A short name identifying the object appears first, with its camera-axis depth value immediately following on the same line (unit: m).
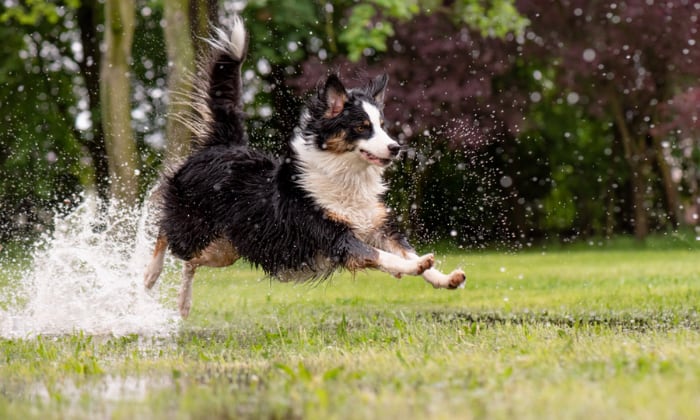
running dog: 5.41
